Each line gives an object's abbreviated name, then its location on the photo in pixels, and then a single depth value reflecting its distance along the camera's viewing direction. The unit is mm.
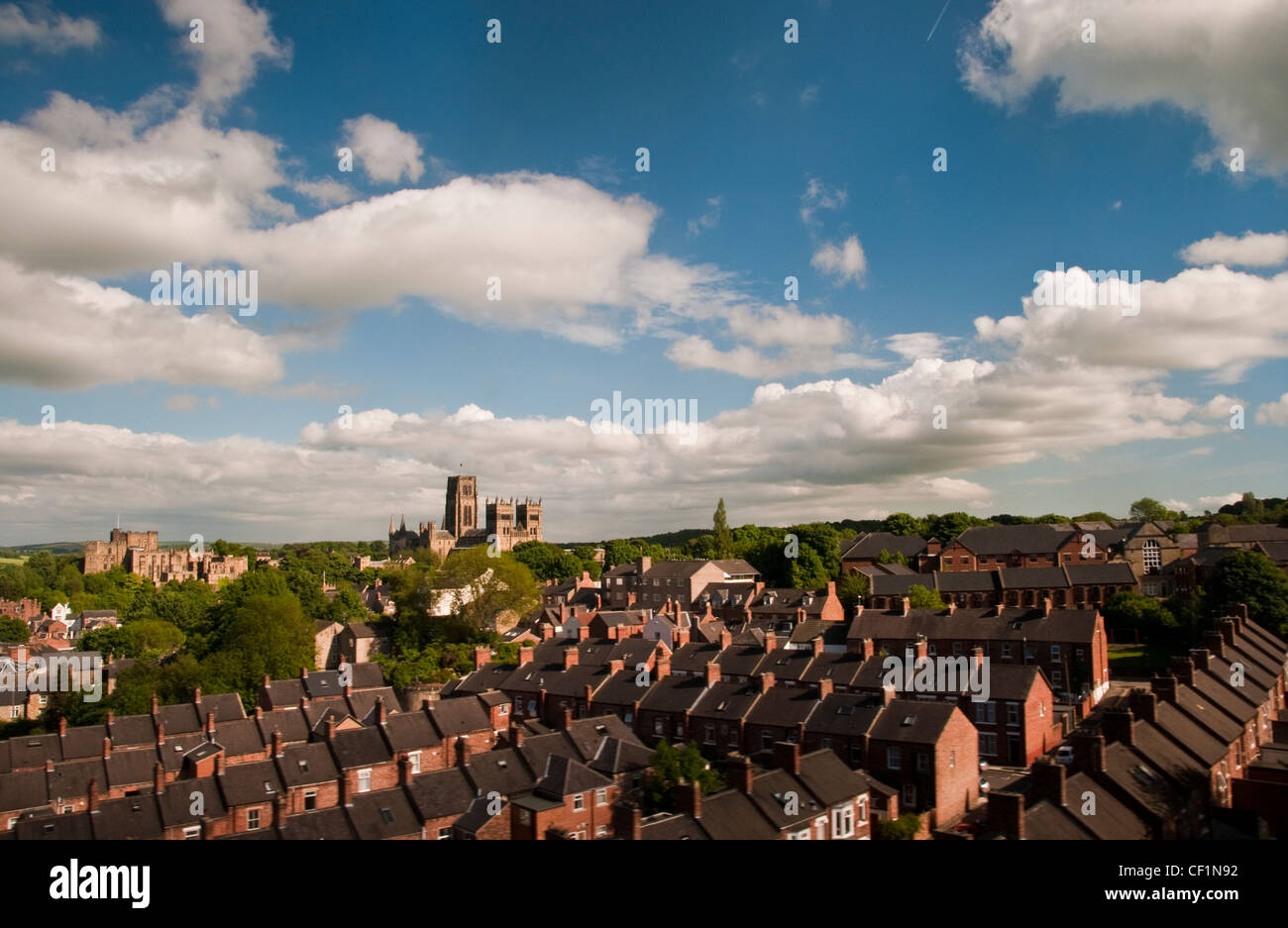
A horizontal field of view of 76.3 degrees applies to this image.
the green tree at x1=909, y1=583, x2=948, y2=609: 67250
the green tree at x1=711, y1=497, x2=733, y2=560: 118500
